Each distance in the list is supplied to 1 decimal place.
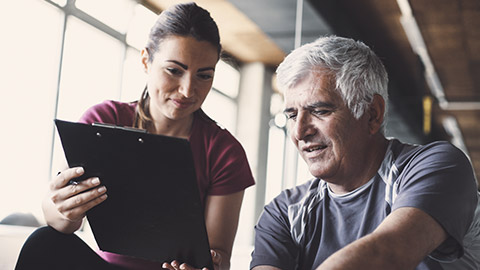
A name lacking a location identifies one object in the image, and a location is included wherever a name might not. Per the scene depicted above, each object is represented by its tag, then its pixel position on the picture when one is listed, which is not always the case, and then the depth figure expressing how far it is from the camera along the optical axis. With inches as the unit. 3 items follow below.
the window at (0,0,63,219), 163.9
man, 48.4
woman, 62.9
